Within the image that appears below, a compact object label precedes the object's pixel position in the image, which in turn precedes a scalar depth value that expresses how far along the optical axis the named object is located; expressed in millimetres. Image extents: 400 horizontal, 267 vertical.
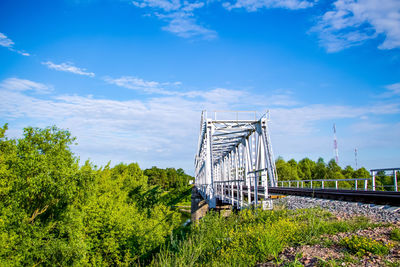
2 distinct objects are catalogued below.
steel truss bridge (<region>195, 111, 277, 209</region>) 20828
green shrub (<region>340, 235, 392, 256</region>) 5254
